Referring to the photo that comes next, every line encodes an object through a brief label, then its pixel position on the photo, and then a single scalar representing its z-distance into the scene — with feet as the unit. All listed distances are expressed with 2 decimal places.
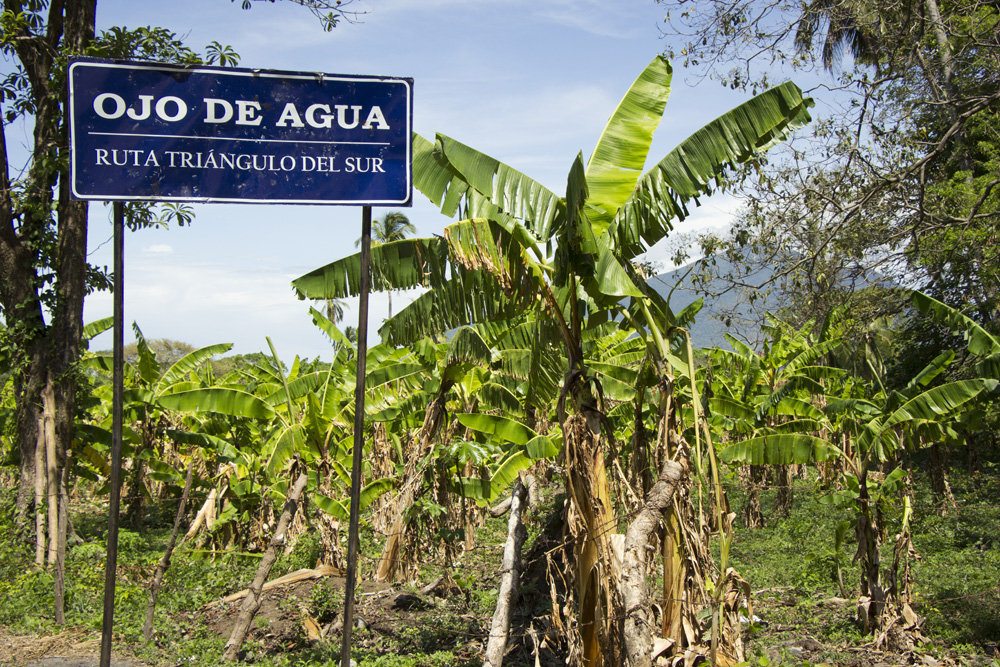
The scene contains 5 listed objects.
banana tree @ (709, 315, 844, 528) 39.55
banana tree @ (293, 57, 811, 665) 20.27
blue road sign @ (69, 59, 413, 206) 12.75
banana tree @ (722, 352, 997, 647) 29.45
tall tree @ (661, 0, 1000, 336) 32.53
